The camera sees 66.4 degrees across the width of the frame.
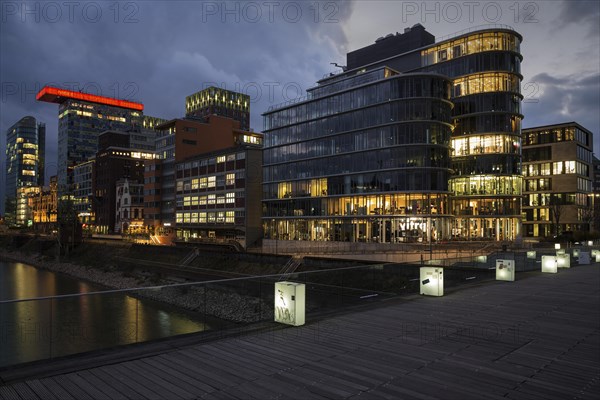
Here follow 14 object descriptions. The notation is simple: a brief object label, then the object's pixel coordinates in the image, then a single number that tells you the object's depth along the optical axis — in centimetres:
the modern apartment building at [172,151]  11950
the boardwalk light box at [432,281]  2077
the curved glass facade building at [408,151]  7612
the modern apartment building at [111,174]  14850
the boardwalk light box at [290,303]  1438
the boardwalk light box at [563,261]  3584
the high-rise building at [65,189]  18950
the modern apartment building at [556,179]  10725
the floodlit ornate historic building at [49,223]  17406
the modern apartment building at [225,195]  10006
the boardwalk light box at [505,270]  2676
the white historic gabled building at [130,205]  13338
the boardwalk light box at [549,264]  3164
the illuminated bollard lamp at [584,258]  3875
